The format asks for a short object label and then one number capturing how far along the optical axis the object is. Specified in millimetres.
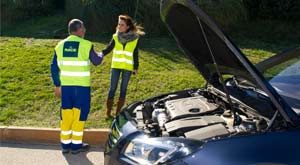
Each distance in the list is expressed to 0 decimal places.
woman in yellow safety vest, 6586
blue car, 3045
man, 5539
